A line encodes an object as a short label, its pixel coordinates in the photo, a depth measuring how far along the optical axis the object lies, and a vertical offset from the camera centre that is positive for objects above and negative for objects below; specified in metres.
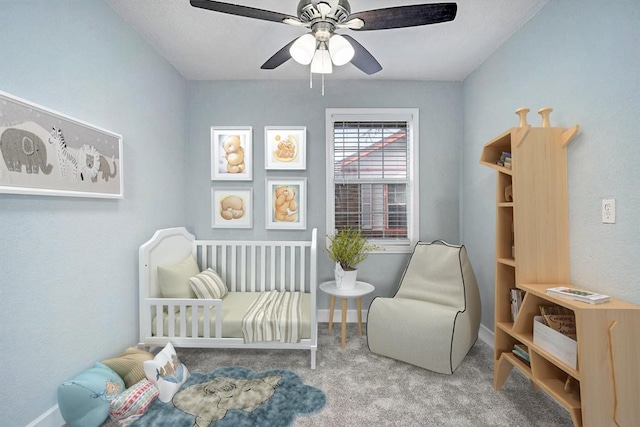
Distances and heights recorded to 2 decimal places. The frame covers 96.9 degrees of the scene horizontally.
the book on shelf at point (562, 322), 1.46 -0.58
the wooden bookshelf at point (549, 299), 1.25 -0.44
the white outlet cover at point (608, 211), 1.44 +0.00
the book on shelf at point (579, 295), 1.31 -0.41
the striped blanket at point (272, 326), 2.02 -0.81
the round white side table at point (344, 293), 2.42 -0.69
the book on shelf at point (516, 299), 1.77 -0.55
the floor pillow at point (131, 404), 1.53 -1.05
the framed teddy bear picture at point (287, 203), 2.92 +0.11
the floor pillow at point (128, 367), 1.73 -0.95
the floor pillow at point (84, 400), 1.46 -0.97
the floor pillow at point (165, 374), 1.73 -1.01
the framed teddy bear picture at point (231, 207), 2.95 +0.07
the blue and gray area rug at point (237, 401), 1.57 -1.14
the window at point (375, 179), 2.98 +0.36
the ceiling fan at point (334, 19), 1.33 +0.98
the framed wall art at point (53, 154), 1.28 +0.33
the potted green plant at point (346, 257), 2.55 -0.41
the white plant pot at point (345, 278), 2.54 -0.59
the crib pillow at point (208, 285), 2.25 -0.59
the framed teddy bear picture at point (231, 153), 2.91 +0.62
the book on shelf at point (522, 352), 1.68 -0.85
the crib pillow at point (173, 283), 2.18 -0.53
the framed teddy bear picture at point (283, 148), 2.90 +0.67
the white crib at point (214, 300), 2.05 -0.66
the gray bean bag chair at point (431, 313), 2.02 -0.76
